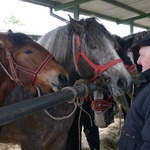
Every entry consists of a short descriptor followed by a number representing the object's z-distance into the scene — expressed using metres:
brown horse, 1.56
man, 1.04
